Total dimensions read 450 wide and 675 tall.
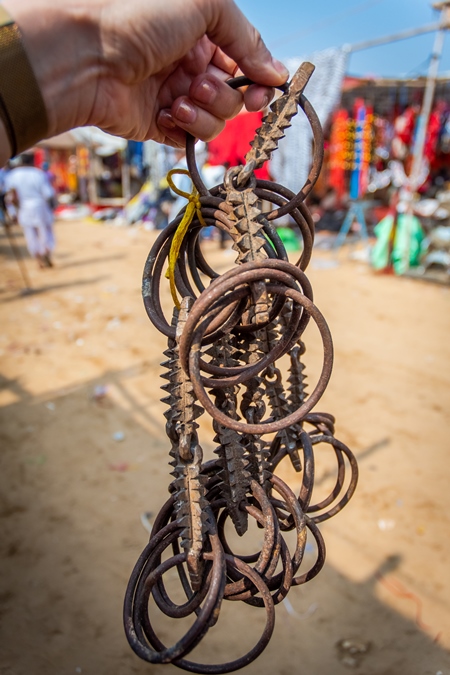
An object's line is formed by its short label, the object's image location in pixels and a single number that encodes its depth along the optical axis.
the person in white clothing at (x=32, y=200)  6.48
